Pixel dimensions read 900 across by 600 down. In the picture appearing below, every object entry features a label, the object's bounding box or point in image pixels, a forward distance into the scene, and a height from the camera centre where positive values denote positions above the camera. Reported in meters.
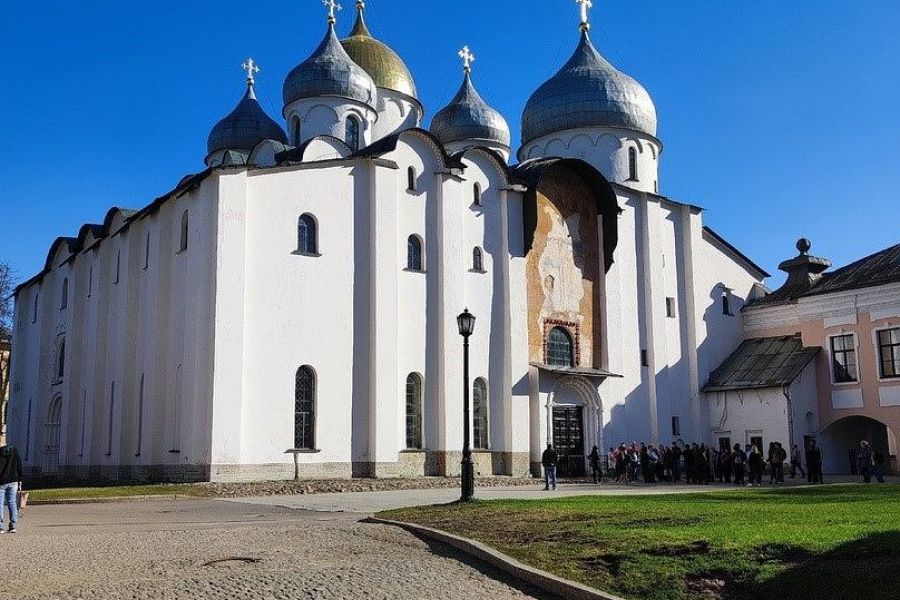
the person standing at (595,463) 29.41 -0.39
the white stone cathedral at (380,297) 25.06 +4.87
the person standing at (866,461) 25.36 -0.37
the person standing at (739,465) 27.31 -0.47
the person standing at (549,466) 23.52 -0.37
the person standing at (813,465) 26.09 -0.47
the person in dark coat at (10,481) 12.41 -0.32
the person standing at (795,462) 29.10 -0.44
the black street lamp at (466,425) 16.48 +0.46
